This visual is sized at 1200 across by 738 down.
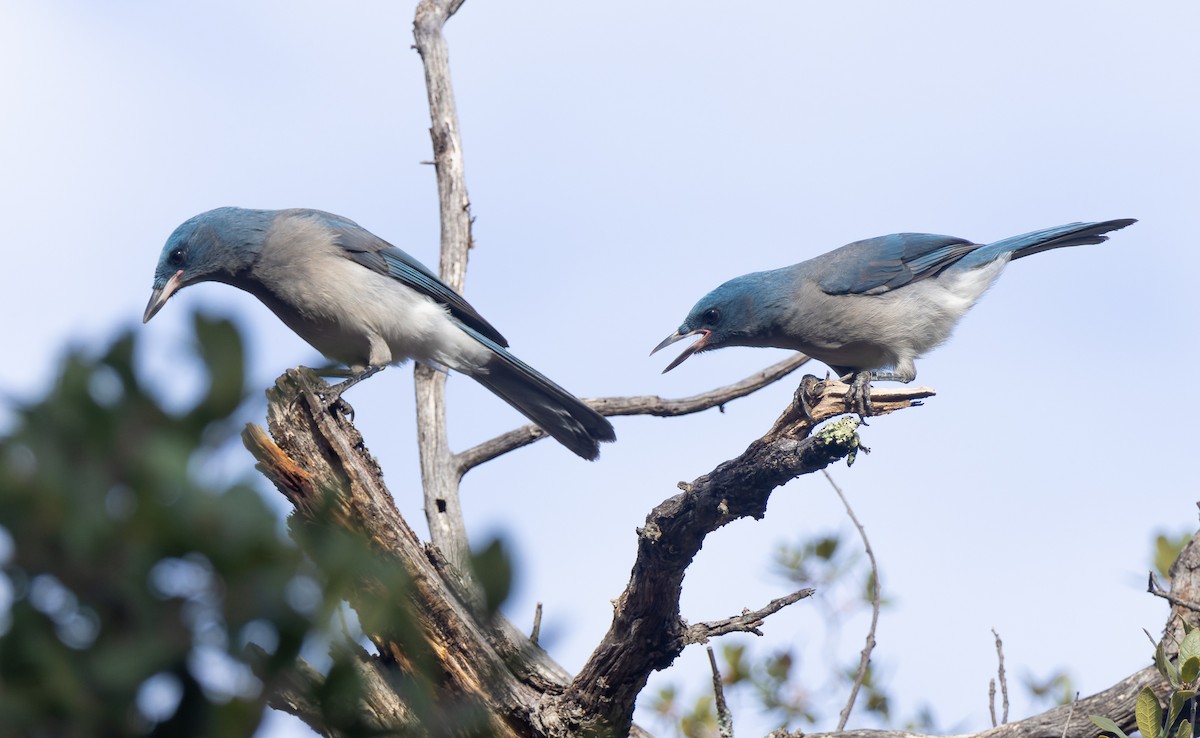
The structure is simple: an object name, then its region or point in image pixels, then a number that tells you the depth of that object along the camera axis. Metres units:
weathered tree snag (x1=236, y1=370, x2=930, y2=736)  9.12
